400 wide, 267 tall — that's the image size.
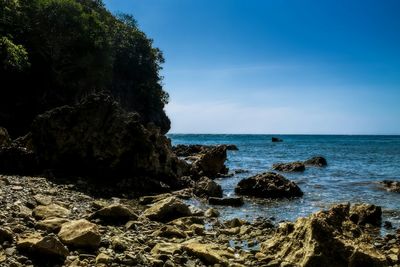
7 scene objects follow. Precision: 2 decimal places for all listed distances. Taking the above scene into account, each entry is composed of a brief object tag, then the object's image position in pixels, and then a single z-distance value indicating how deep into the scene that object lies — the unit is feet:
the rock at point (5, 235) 26.99
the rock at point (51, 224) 31.50
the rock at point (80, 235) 28.86
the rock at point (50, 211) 35.65
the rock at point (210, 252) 30.32
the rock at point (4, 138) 72.43
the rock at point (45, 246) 26.03
